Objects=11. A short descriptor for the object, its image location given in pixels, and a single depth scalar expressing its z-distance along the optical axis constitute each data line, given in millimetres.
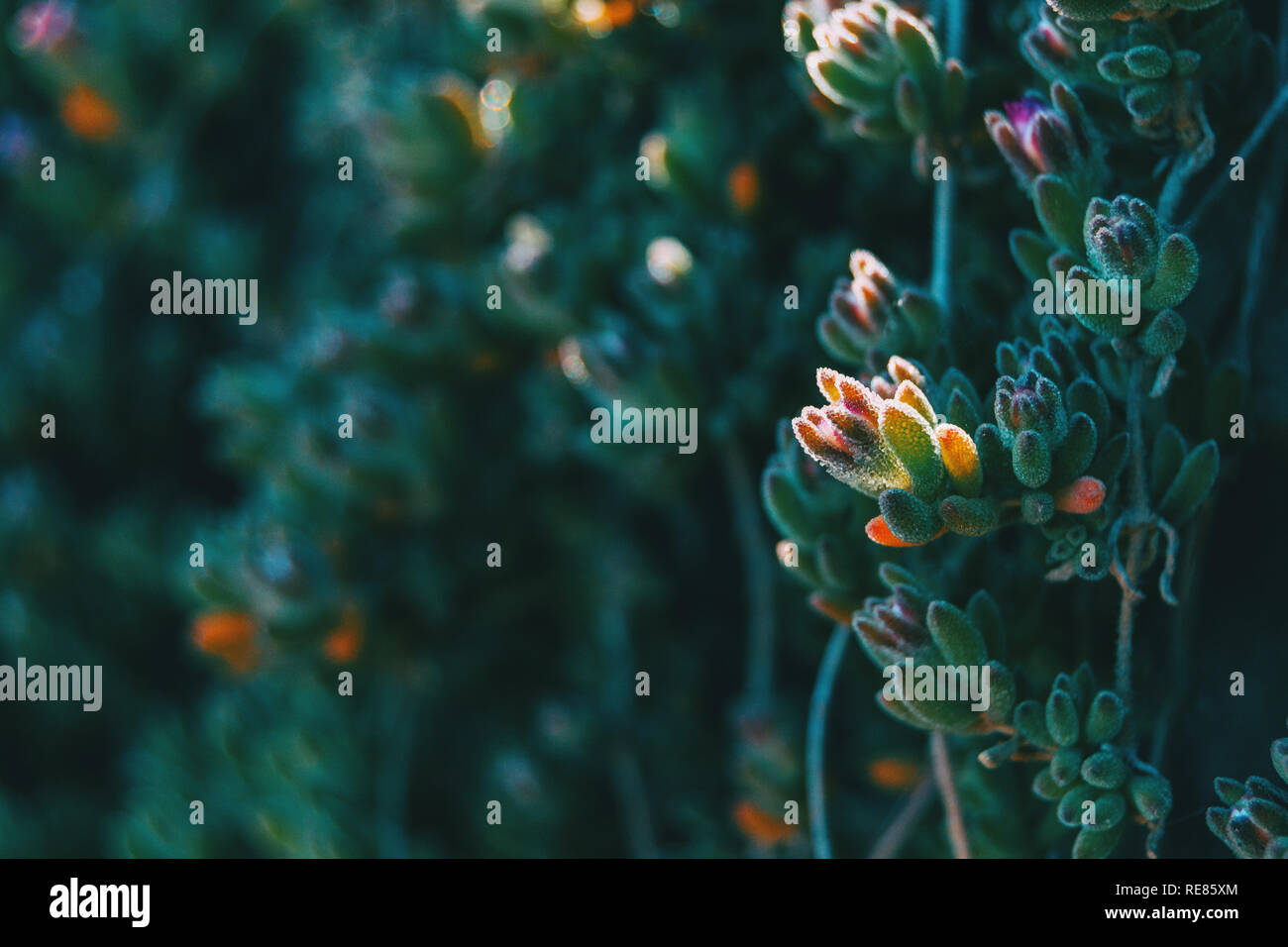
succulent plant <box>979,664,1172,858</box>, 301
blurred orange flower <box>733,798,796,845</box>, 373
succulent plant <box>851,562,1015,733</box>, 299
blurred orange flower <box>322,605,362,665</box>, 418
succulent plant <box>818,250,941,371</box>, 319
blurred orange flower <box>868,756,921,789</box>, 367
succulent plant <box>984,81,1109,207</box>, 308
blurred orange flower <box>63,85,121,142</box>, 534
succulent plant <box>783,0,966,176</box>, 321
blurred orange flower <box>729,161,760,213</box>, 380
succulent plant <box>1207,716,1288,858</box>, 292
